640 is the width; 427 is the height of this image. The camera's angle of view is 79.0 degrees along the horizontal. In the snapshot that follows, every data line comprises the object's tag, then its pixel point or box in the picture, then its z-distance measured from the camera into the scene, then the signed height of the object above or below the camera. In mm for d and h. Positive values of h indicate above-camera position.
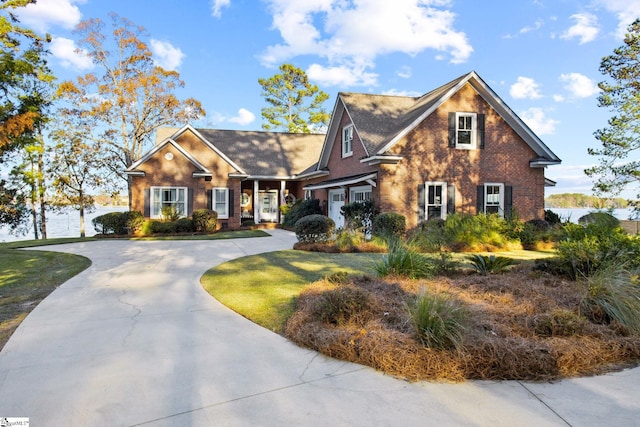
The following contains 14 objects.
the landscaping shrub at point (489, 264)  7556 -1173
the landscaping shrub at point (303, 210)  22481 -316
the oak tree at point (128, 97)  26688 +7690
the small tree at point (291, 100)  40312 +11028
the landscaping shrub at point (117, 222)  18922 -858
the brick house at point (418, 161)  16422 +2005
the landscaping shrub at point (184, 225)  20156 -1070
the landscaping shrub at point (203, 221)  20641 -865
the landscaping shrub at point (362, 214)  16109 -406
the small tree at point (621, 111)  17734 +4217
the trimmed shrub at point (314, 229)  13359 -858
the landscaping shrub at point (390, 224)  14852 -762
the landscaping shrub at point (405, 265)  7145 -1147
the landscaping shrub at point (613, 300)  4582 -1206
